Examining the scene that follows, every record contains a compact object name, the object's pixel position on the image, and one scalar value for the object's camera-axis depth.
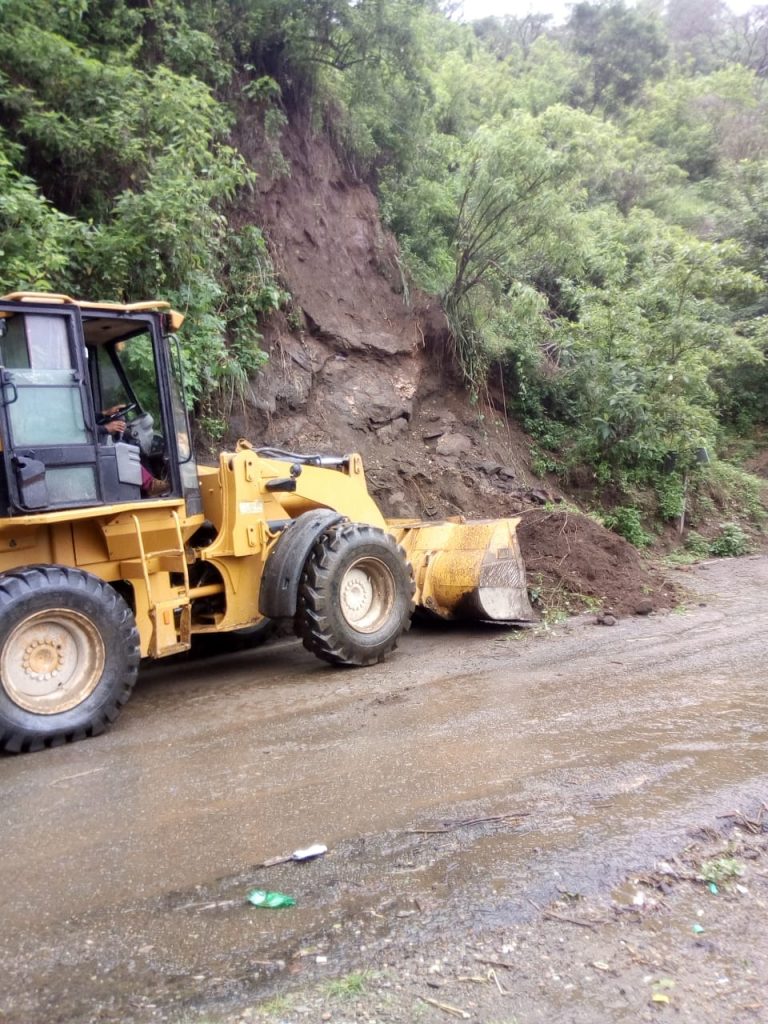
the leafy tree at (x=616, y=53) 32.22
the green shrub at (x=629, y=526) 12.16
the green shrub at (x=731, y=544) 12.50
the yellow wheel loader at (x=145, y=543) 4.67
